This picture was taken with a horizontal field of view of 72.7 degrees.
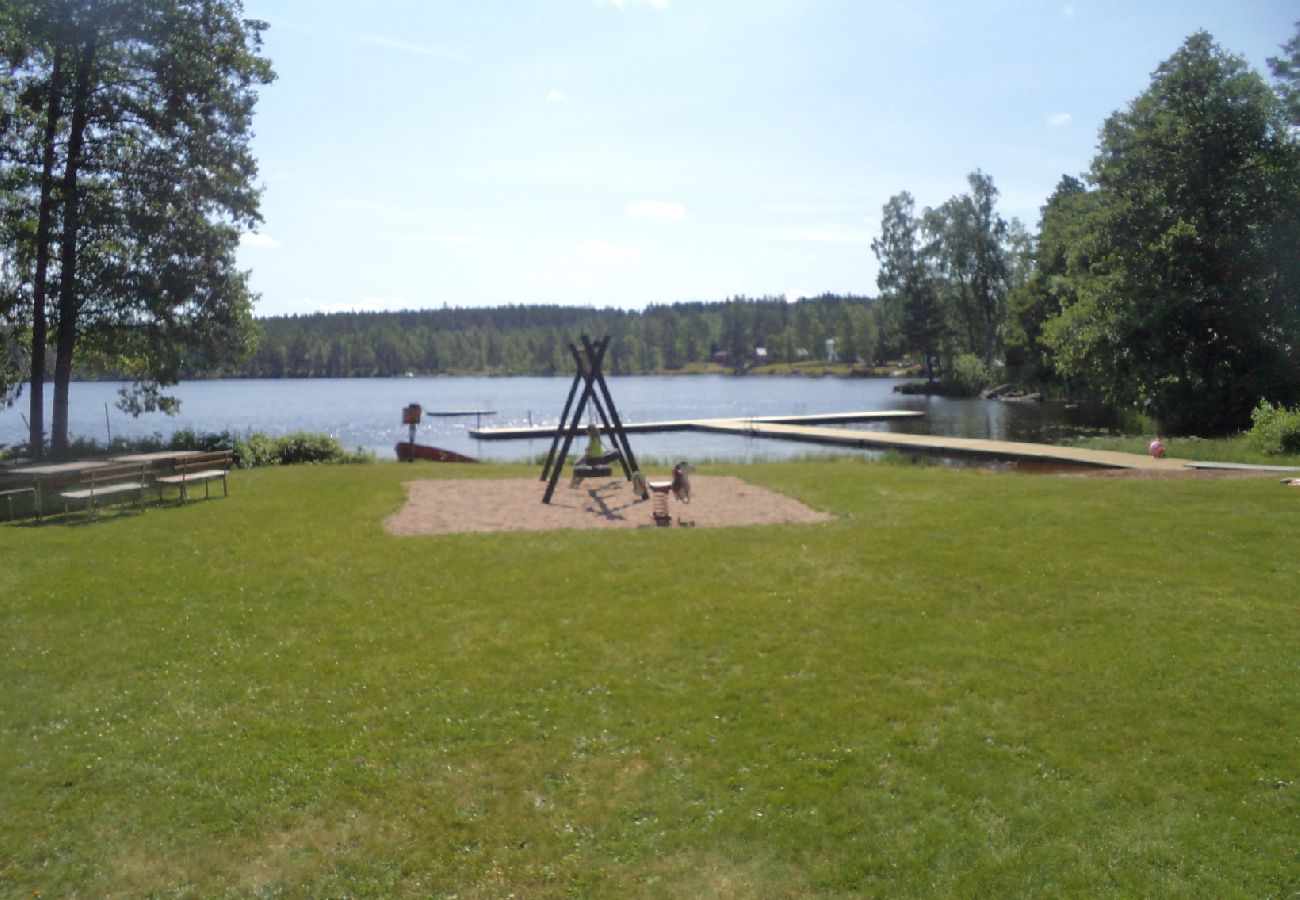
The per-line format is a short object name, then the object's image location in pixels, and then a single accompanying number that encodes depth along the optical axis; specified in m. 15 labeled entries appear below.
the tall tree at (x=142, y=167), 18.88
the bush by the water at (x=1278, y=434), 22.28
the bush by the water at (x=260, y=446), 22.42
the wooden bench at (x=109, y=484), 13.78
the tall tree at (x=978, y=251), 73.56
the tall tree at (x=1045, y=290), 47.62
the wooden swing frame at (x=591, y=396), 16.41
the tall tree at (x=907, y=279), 76.44
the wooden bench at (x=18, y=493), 13.92
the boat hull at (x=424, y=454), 25.33
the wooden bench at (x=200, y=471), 15.00
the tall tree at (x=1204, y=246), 31.17
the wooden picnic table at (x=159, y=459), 15.95
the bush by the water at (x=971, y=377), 72.69
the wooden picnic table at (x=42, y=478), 14.02
